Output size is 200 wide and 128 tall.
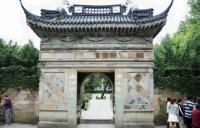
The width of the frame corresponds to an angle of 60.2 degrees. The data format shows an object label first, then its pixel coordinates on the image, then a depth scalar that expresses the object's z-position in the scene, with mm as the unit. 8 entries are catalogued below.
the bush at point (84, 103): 15032
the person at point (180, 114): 6945
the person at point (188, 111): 6353
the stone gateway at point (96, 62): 7730
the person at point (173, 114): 6841
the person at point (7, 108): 7927
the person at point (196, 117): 5123
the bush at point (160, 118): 8067
